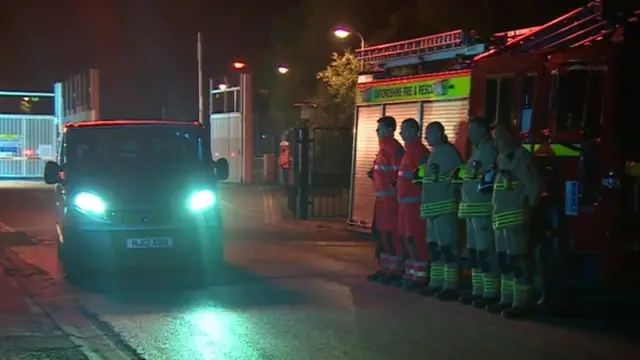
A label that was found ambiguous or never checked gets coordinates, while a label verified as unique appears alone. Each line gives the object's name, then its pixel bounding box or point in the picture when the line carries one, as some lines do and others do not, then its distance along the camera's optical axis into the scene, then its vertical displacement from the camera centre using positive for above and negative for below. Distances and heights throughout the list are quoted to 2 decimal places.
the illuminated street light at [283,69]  31.87 +2.12
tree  25.58 +1.12
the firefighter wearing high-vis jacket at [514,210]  8.57 -0.67
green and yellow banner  11.66 +0.60
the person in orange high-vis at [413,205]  10.11 -0.78
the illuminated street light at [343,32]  24.73 +2.69
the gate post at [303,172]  18.83 -0.86
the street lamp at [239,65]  38.97 +2.67
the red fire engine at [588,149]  8.59 -0.08
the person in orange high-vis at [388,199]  10.52 -0.75
